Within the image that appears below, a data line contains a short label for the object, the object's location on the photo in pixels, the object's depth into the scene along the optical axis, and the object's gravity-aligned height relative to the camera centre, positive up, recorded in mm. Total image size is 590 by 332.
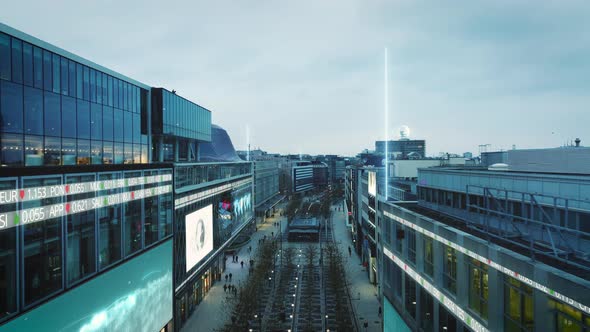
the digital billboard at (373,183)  55019 -2856
